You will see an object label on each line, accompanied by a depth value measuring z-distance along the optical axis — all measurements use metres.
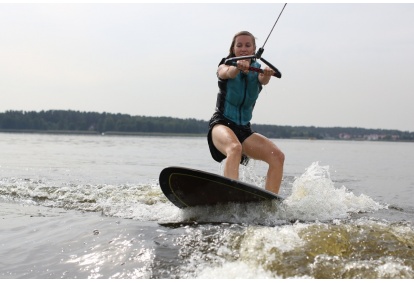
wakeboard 5.55
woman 6.33
